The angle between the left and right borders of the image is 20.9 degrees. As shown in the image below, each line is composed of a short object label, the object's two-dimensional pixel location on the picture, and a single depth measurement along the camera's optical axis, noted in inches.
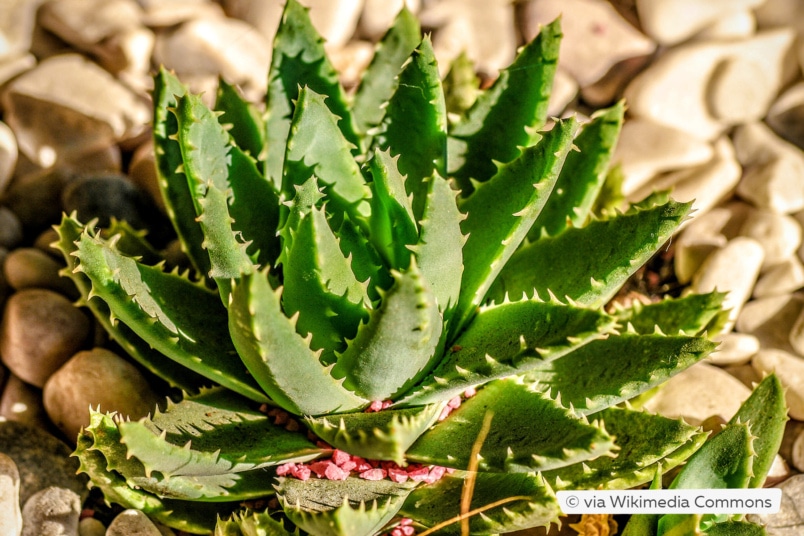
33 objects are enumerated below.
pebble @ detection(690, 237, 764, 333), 30.8
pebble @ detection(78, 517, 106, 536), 28.0
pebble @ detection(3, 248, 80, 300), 30.4
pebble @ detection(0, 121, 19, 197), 31.8
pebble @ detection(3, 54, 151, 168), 32.4
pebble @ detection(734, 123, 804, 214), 31.8
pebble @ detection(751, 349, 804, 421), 29.7
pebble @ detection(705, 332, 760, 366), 30.3
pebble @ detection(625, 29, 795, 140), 33.1
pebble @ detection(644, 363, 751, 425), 29.3
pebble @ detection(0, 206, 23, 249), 31.2
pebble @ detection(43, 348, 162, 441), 28.7
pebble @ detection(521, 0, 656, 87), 33.6
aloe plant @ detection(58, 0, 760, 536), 25.7
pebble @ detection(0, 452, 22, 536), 27.4
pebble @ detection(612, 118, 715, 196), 32.2
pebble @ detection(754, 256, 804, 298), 31.1
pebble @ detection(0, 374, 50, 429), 29.3
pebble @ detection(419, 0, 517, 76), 33.4
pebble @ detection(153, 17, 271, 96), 33.0
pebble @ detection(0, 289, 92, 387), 29.6
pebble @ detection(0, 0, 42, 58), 32.9
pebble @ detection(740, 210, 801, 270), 31.4
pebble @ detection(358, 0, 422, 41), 33.8
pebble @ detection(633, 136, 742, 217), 32.0
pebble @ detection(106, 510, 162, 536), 27.5
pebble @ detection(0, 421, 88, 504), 28.2
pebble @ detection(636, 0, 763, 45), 33.6
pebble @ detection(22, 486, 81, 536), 27.7
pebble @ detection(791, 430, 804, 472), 29.1
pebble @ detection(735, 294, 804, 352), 30.9
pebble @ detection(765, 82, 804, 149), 32.8
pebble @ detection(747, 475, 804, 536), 28.1
